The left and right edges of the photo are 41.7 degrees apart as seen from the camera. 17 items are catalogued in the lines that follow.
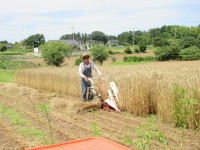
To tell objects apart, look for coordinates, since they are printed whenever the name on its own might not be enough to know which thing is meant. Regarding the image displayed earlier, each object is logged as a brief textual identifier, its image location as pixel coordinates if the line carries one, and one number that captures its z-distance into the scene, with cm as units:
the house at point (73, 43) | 8116
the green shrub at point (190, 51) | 3522
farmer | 762
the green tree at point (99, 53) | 2786
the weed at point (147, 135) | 324
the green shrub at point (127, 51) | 5647
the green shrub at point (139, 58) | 3670
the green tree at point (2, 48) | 8942
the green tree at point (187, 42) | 4162
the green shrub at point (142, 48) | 5602
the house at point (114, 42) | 11816
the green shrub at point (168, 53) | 3346
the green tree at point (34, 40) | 10288
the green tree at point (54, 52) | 2039
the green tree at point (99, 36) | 12681
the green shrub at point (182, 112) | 525
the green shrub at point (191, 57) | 3234
